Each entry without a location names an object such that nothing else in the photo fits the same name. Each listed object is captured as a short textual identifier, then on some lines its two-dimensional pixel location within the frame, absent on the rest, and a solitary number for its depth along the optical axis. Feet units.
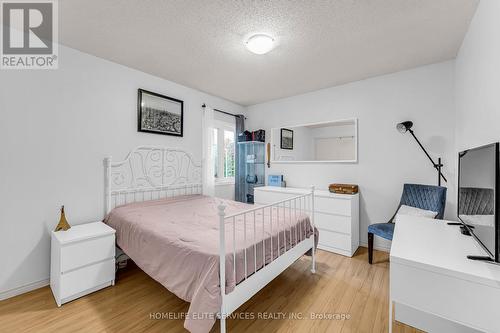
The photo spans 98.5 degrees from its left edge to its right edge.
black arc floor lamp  8.89
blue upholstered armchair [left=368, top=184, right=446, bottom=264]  8.18
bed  4.66
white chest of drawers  9.86
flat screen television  3.59
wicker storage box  10.36
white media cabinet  3.34
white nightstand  6.44
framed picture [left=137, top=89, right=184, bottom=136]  9.94
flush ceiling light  6.86
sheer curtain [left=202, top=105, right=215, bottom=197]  12.50
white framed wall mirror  11.27
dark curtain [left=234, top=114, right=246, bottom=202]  14.85
